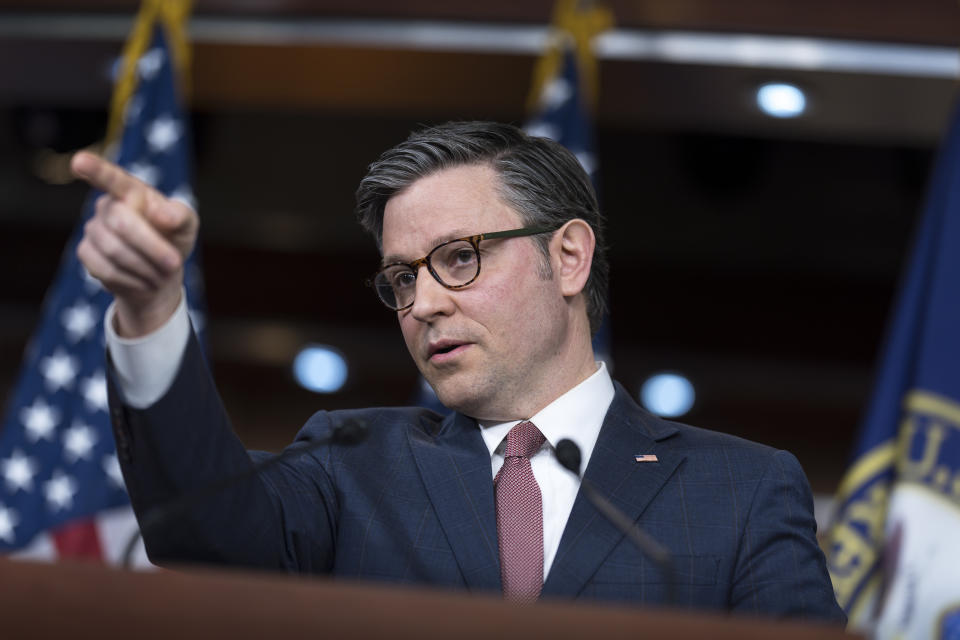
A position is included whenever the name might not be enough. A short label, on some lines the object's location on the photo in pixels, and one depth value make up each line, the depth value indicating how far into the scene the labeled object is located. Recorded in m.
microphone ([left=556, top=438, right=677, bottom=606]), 2.26
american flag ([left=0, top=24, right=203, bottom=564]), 5.98
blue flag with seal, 4.89
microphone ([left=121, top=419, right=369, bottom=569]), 2.42
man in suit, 2.61
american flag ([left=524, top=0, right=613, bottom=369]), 6.66
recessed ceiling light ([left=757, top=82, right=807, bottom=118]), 7.70
